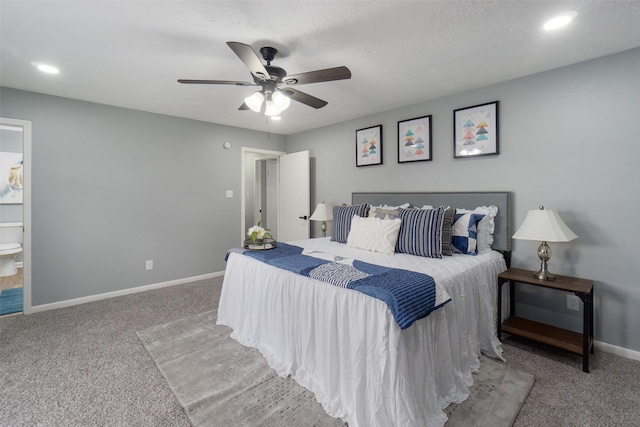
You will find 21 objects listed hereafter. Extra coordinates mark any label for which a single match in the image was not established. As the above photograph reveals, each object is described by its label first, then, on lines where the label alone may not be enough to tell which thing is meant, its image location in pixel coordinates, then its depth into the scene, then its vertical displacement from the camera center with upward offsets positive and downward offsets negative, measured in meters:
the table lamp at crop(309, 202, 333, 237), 4.21 -0.02
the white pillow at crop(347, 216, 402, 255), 2.71 -0.23
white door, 4.73 +0.25
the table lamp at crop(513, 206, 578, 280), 2.21 -0.16
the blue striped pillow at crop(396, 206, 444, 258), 2.52 -0.20
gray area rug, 1.64 -1.17
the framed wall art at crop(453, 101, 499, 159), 2.85 +0.84
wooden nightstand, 2.06 -0.98
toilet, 4.09 -0.51
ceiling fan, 1.92 +0.96
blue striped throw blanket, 1.48 -0.42
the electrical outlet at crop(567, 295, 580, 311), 2.46 -0.79
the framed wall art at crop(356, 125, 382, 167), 3.87 +0.91
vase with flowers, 2.78 -0.28
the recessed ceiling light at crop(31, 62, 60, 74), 2.45 +1.26
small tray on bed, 2.77 -0.33
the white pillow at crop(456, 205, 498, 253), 2.77 -0.17
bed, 1.48 -0.77
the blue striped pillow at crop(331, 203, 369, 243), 3.32 -0.10
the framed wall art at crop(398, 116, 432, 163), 3.36 +0.87
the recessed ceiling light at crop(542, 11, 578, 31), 1.79 +1.23
